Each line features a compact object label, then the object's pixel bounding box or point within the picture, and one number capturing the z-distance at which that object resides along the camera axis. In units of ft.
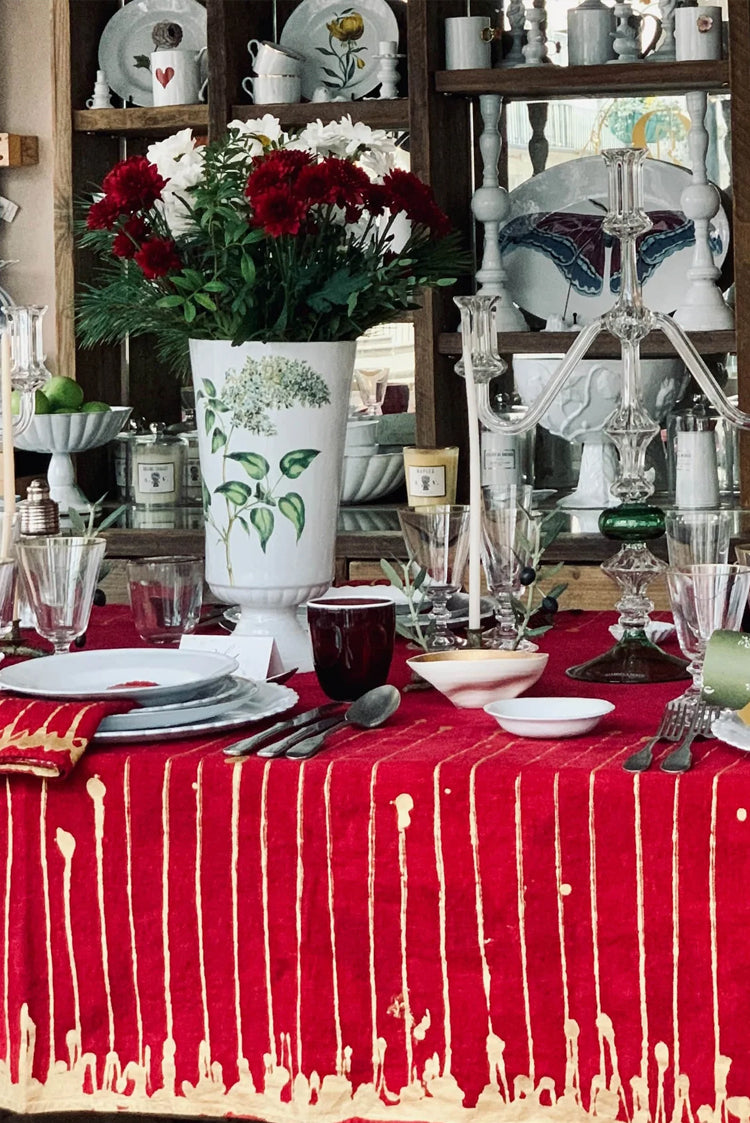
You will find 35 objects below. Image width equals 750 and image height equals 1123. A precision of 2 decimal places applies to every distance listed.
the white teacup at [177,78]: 16.23
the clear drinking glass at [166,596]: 9.46
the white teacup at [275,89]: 15.71
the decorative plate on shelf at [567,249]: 16.11
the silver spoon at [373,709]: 8.39
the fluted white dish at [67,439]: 16.06
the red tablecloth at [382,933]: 7.71
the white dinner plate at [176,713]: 8.28
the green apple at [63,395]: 16.16
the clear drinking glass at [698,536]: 8.87
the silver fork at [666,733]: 7.85
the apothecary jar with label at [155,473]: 16.24
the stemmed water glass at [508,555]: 9.16
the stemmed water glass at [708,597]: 8.34
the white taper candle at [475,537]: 8.84
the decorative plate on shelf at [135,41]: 16.86
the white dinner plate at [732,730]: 7.94
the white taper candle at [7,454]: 9.22
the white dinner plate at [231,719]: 8.23
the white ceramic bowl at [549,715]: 8.18
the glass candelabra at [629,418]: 9.11
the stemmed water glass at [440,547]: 9.17
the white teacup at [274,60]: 15.63
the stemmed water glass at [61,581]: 8.96
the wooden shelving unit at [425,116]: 14.63
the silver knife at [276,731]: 8.11
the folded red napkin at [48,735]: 8.05
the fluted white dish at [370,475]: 15.84
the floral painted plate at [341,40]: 15.98
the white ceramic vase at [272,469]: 9.16
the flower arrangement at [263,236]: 8.99
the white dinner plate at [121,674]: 8.38
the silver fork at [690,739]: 7.83
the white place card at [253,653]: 9.05
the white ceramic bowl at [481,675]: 8.56
